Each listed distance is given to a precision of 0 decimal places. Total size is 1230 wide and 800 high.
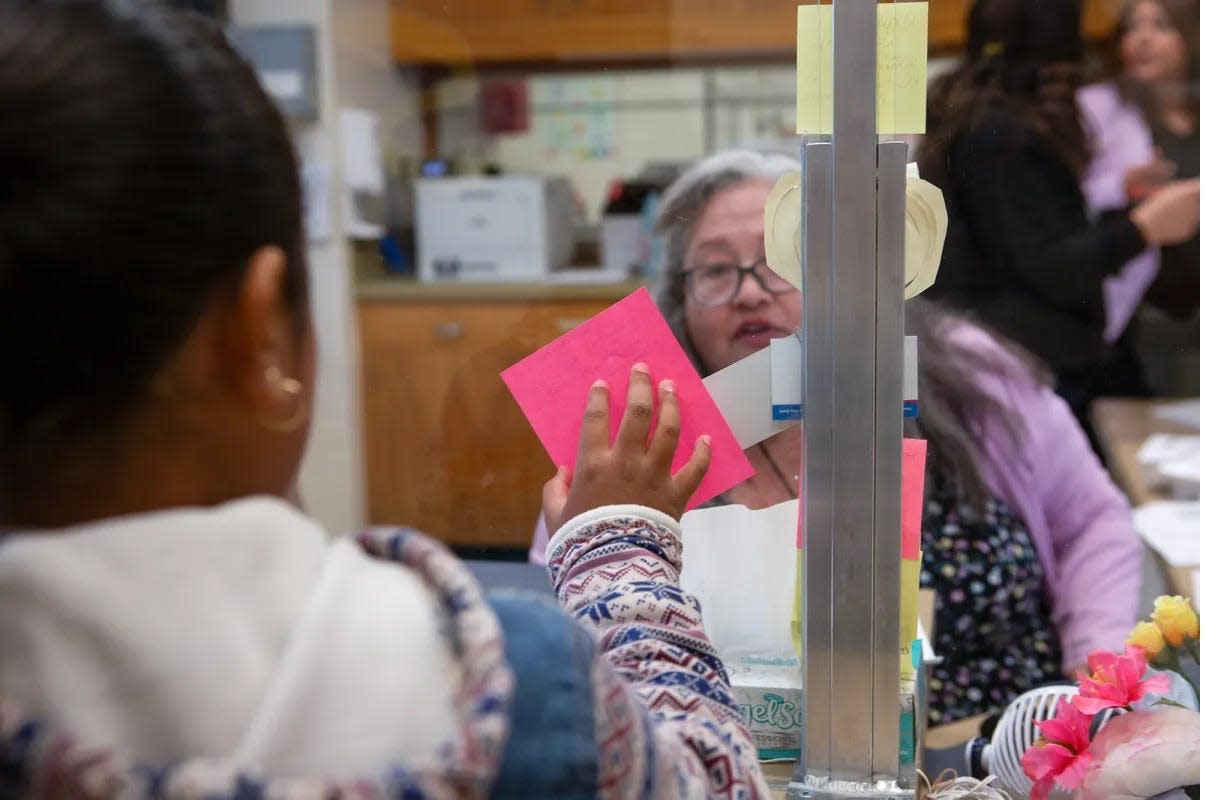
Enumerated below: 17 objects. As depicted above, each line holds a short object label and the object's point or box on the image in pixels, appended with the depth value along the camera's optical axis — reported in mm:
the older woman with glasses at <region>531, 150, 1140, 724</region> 859
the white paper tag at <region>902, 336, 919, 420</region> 720
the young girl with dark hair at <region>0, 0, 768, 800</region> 428
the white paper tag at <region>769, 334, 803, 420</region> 745
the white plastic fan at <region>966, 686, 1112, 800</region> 856
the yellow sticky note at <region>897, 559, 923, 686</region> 790
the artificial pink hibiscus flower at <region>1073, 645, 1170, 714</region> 800
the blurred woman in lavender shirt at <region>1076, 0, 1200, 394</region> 1816
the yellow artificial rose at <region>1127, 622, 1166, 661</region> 843
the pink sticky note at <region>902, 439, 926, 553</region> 751
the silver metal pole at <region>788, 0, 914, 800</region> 701
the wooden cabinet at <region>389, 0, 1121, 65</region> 3602
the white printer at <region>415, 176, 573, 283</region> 3299
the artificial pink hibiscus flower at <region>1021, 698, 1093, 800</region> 800
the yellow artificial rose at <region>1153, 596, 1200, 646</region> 840
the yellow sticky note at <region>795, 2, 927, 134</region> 693
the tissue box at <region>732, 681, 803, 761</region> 781
